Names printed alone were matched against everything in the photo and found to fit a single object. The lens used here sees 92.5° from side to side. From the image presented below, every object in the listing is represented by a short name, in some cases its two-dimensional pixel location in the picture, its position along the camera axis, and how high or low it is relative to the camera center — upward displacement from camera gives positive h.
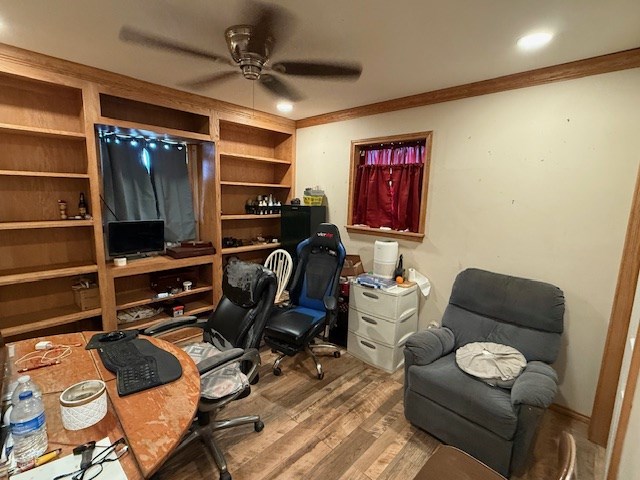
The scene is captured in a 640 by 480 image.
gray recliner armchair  1.70 -1.05
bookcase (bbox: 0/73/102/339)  2.42 -0.13
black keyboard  1.27 -0.80
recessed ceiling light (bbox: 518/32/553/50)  1.79 +0.99
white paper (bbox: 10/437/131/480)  0.88 -0.82
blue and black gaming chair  2.59 -1.00
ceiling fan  1.77 +0.94
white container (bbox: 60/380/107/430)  1.04 -0.74
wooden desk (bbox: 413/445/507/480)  1.23 -1.09
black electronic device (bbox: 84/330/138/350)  1.65 -0.82
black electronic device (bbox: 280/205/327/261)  3.65 -0.32
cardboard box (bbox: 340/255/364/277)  3.32 -0.75
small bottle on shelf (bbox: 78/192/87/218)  2.75 -0.16
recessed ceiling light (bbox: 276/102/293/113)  3.31 +0.99
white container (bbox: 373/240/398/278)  3.07 -0.58
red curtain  3.11 +0.12
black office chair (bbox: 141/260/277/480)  1.68 -0.87
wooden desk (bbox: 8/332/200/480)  0.97 -0.81
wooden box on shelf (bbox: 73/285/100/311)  2.66 -0.94
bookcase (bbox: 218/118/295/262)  3.83 +0.23
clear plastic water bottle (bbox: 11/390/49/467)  0.91 -0.74
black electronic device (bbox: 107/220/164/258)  2.83 -0.45
